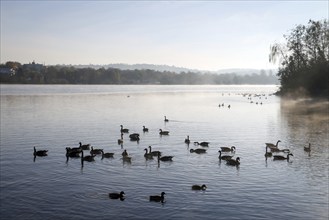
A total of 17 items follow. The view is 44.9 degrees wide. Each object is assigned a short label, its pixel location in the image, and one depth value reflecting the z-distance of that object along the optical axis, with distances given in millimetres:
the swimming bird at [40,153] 34406
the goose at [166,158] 32500
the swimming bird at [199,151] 36094
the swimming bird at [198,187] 24266
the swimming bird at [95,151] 34406
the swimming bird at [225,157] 32419
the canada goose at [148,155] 33562
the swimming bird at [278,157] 33400
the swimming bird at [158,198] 22047
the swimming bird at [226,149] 36781
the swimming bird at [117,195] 22516
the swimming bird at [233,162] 30858
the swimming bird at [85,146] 36931
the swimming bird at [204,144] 39969
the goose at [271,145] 38294
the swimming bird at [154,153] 34281
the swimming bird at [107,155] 33750
